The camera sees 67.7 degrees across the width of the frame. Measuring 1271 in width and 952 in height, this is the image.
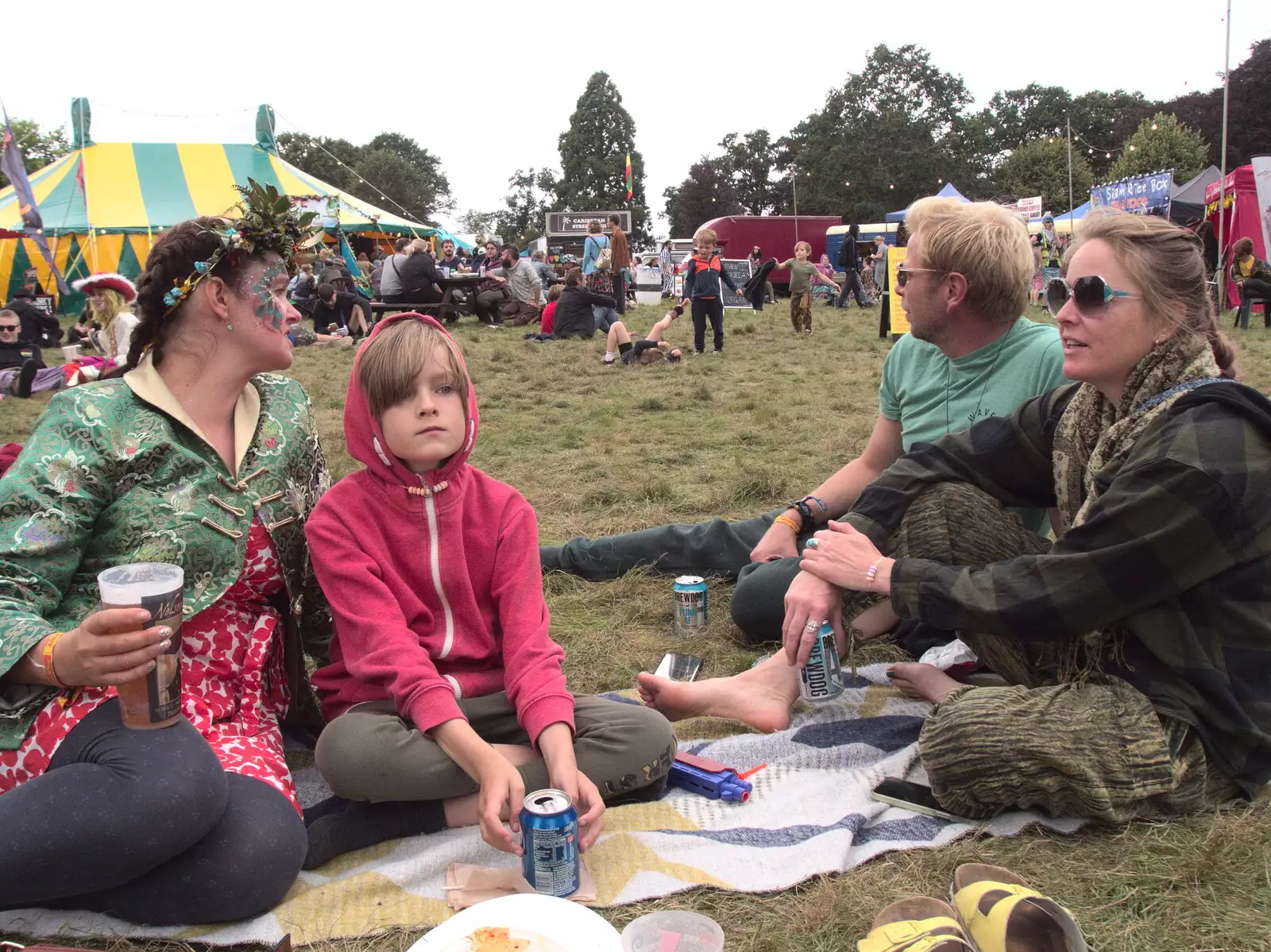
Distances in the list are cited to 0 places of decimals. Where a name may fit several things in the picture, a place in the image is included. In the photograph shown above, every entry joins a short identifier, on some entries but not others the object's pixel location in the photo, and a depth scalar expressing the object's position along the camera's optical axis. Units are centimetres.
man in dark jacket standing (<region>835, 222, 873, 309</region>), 2070
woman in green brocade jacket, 185
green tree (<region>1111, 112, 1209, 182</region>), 4378
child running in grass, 1605
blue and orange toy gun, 253
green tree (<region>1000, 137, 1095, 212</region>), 5091
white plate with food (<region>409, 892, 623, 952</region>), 170
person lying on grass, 1227
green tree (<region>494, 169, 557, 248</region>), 10244
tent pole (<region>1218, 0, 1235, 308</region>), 1390
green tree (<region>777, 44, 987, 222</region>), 7088
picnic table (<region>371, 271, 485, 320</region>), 1711
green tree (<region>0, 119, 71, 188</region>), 5697
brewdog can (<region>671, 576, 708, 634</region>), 373
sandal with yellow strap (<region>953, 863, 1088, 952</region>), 163
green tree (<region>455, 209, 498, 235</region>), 11044
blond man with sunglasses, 299
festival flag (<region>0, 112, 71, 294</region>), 1445
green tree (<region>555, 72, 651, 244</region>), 8119
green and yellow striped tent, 2083
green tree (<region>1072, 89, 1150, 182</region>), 7825
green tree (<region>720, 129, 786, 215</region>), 9131
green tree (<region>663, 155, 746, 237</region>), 8369
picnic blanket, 203
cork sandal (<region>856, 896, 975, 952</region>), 161
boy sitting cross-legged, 223
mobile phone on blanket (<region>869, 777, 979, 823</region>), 238
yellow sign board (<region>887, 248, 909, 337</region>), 1170
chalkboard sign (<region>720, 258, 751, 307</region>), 2573
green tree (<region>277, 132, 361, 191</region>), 7838
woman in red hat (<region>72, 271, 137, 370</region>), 815
